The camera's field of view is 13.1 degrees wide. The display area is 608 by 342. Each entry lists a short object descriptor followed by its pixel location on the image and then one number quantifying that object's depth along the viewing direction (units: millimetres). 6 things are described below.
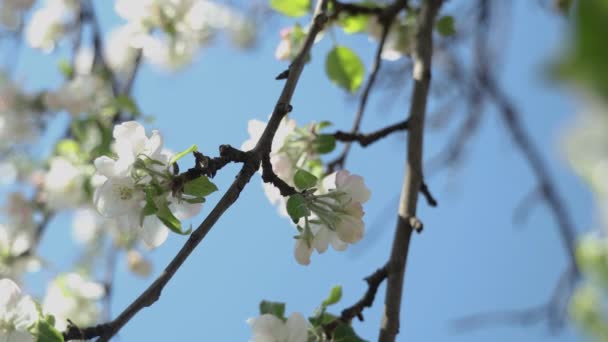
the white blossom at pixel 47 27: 2438
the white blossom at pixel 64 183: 2052
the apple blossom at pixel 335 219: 1455
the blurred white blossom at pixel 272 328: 1466
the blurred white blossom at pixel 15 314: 1432
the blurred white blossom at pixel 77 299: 1840
